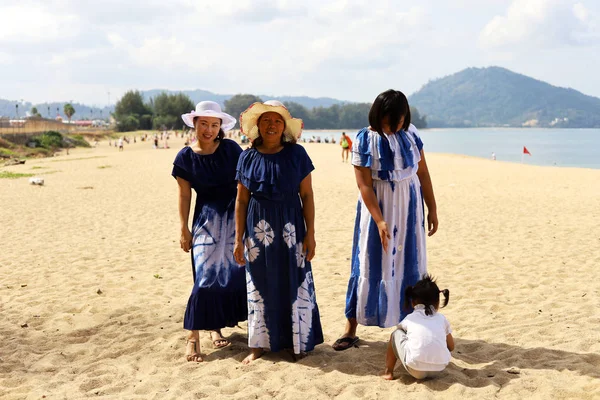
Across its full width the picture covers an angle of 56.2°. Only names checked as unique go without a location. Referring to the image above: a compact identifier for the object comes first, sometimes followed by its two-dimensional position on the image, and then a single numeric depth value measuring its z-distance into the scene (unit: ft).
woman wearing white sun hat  14.02
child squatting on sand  11.71
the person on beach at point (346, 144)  94.42
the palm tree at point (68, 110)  364.42
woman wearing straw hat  12.86
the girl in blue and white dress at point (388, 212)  13.14
